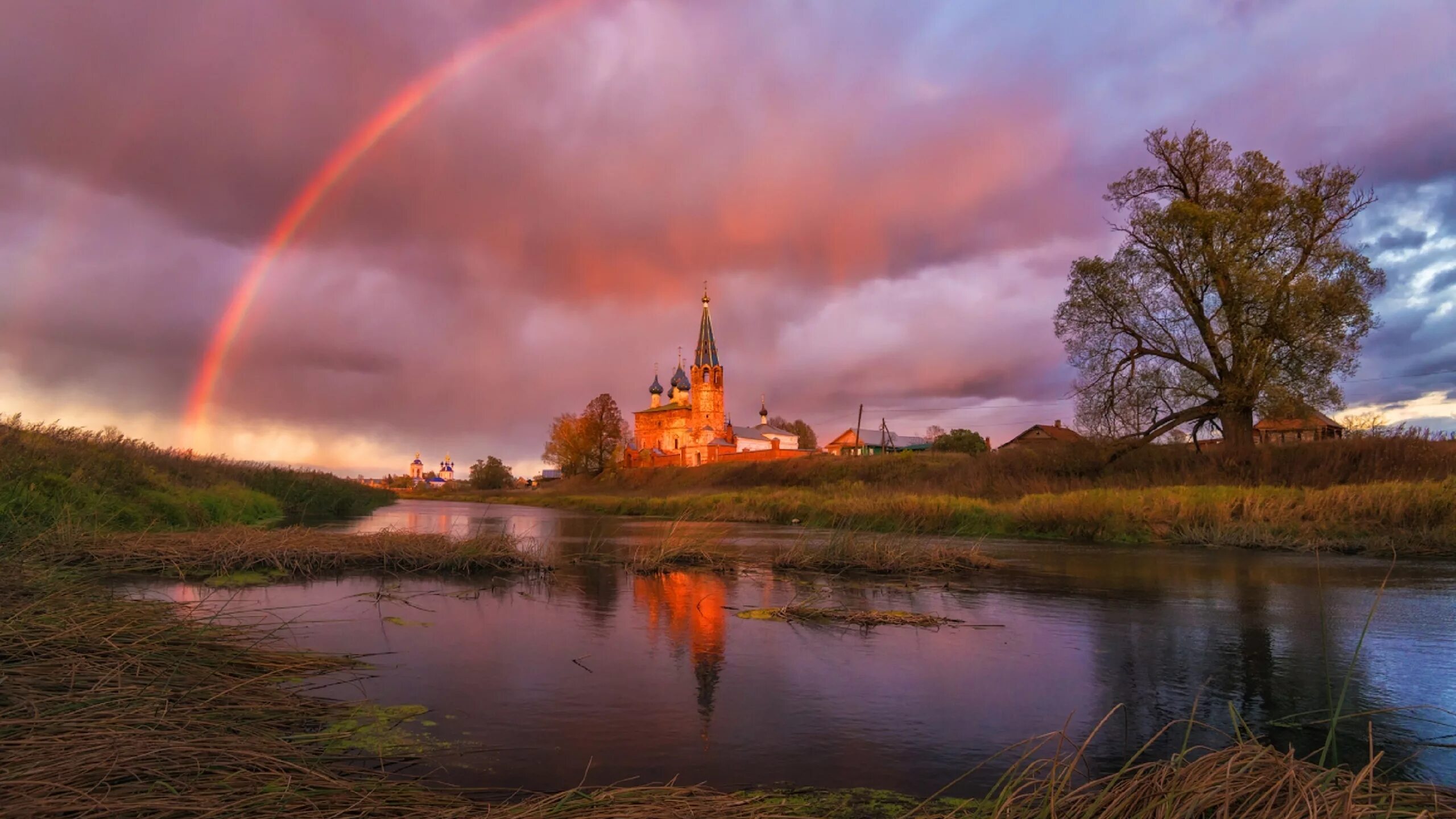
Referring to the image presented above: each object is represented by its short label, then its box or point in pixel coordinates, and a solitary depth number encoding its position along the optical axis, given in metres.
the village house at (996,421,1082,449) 61.44
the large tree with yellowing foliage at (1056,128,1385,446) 25.30
